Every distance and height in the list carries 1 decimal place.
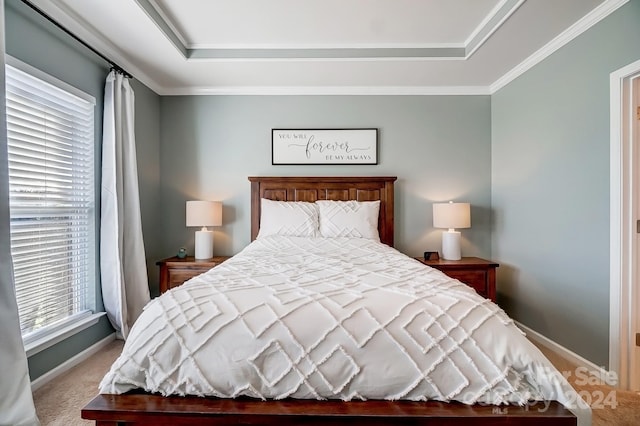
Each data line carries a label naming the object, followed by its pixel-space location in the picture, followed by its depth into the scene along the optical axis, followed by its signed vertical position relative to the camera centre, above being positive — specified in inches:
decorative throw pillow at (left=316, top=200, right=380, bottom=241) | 120.8 -3.3
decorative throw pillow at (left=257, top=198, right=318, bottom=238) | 120.9 -3.2
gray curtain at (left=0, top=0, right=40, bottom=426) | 63.1 -24.5
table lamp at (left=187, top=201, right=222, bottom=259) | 129.5 -3.4
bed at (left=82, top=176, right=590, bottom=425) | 42.7 -21.9
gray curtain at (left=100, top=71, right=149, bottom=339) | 103.5 -1.6
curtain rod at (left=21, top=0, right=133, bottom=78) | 75.4 +49.2
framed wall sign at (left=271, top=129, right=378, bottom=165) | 141.3 +28.3
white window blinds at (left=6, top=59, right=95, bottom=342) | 77.5 +3.4
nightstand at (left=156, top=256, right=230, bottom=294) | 124.2 -22.8
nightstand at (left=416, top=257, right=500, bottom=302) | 123.0 -25.0
